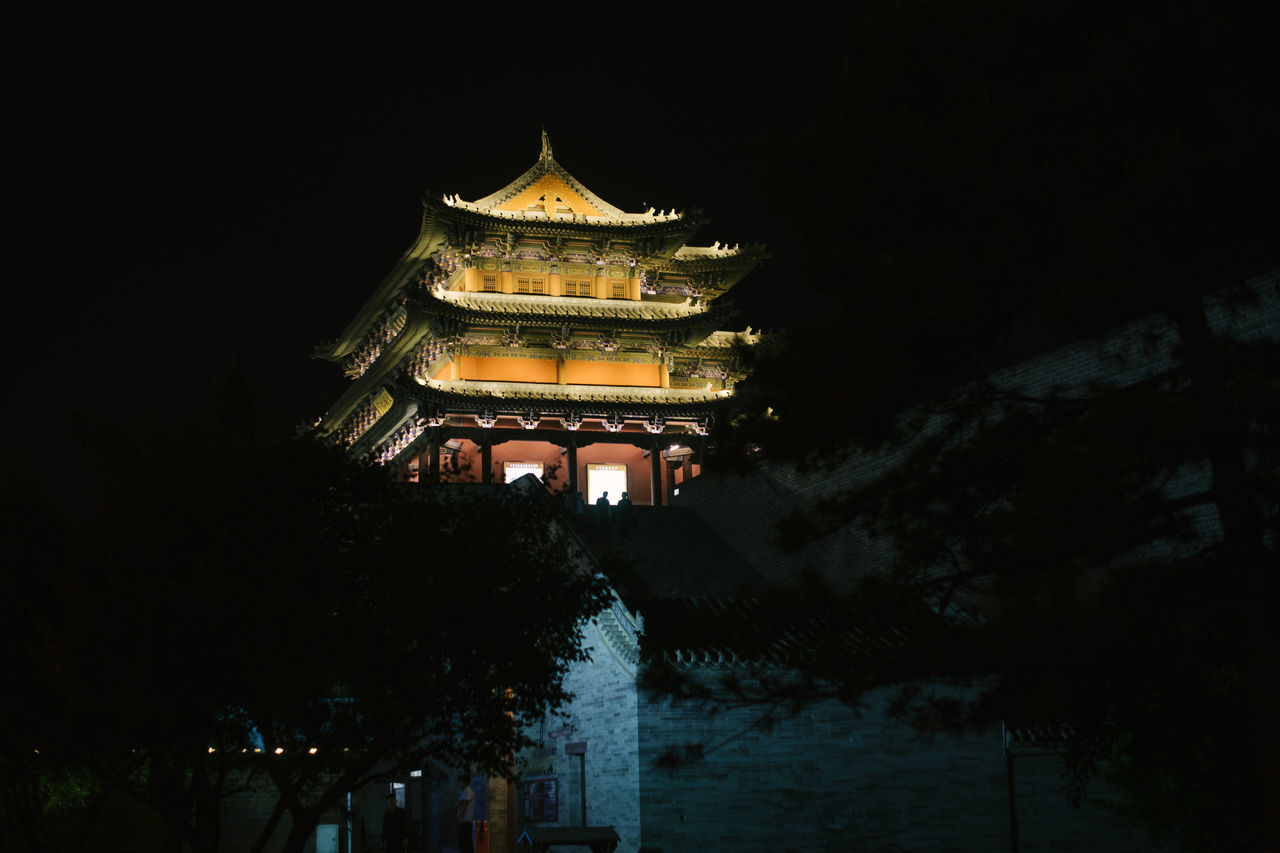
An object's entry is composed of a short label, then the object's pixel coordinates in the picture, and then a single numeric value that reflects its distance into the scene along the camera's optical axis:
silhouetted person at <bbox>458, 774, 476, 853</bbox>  18.12
